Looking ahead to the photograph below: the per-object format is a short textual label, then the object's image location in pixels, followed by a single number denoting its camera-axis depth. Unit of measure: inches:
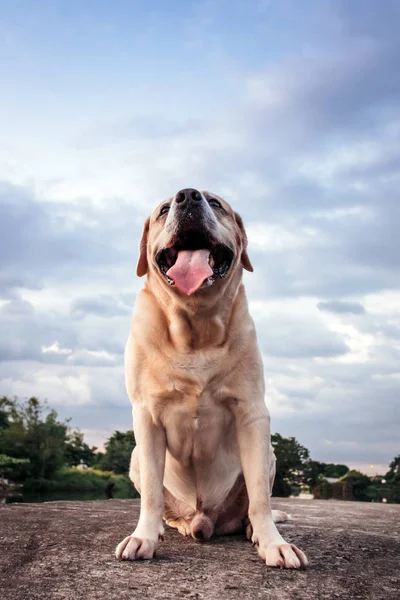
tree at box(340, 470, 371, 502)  1555.1
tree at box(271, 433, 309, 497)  1401.3
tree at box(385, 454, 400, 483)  1577.3
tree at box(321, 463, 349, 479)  1576.0
